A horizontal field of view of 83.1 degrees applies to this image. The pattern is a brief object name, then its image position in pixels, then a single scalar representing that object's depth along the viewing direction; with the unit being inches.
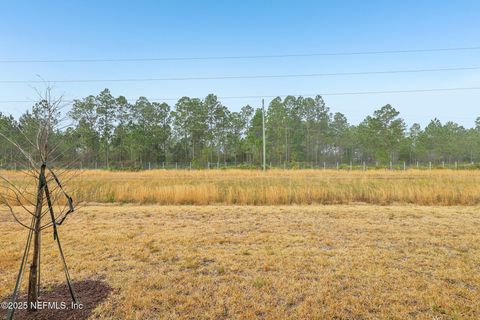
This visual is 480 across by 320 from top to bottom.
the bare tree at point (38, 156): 83.4
